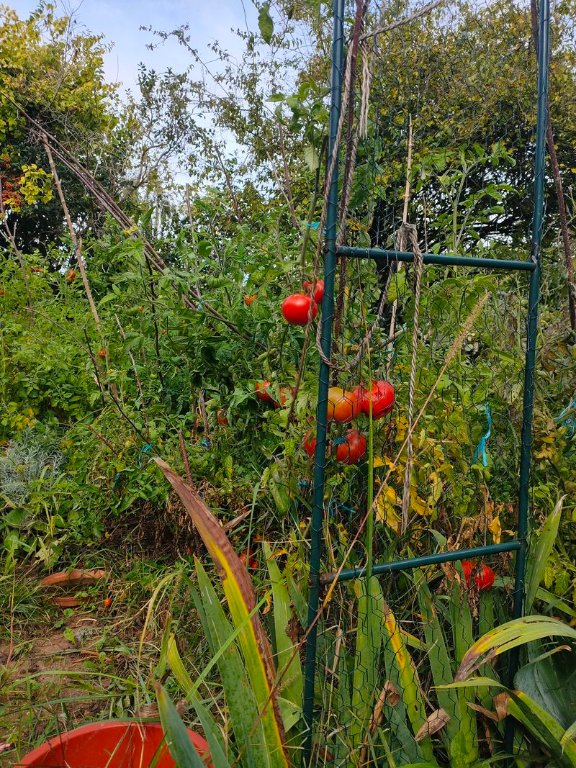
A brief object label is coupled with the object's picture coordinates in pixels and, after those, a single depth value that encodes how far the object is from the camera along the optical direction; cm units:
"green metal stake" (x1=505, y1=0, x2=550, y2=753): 142
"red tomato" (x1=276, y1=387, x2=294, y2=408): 180
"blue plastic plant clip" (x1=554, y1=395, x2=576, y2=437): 173
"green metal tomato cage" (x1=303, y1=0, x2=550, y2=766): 117
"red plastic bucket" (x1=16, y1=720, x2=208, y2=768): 122
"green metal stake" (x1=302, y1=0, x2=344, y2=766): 115
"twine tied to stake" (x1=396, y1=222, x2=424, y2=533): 124
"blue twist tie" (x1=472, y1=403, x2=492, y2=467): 158
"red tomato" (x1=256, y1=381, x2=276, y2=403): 186
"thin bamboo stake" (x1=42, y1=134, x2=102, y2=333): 224
